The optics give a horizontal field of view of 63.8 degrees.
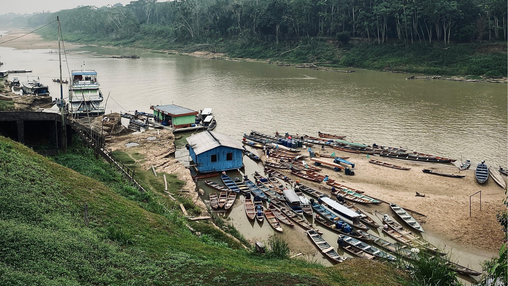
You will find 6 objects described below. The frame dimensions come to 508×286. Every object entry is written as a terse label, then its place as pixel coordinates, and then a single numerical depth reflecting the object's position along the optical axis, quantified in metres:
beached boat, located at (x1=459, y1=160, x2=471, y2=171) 31.74
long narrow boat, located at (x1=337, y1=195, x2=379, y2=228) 23.29
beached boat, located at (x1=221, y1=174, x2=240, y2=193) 27.57
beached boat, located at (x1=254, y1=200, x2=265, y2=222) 23.68
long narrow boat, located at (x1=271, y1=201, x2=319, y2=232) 22.89
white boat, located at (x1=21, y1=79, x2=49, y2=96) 55.81
